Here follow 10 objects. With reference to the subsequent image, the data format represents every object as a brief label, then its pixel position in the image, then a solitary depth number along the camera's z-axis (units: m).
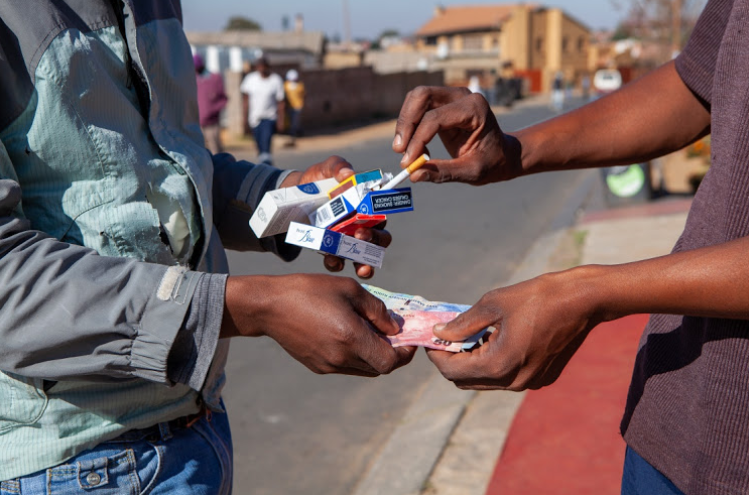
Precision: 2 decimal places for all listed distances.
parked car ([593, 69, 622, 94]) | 27.86
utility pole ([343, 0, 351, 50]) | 65.21
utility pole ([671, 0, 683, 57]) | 16.77
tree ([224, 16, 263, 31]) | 83.25
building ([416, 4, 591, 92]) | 56.28
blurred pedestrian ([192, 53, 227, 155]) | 12.85
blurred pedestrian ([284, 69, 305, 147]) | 20.28
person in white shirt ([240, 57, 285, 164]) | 13.95
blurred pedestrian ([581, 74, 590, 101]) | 48.28
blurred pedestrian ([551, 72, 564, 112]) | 35.81
